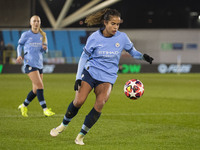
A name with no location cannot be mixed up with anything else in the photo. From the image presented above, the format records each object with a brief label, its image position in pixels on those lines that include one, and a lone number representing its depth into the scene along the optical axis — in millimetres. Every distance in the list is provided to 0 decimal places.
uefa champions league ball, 16016
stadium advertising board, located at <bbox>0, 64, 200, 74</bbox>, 67000
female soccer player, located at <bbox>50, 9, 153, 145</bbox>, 14016
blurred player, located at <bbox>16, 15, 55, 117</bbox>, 21312
